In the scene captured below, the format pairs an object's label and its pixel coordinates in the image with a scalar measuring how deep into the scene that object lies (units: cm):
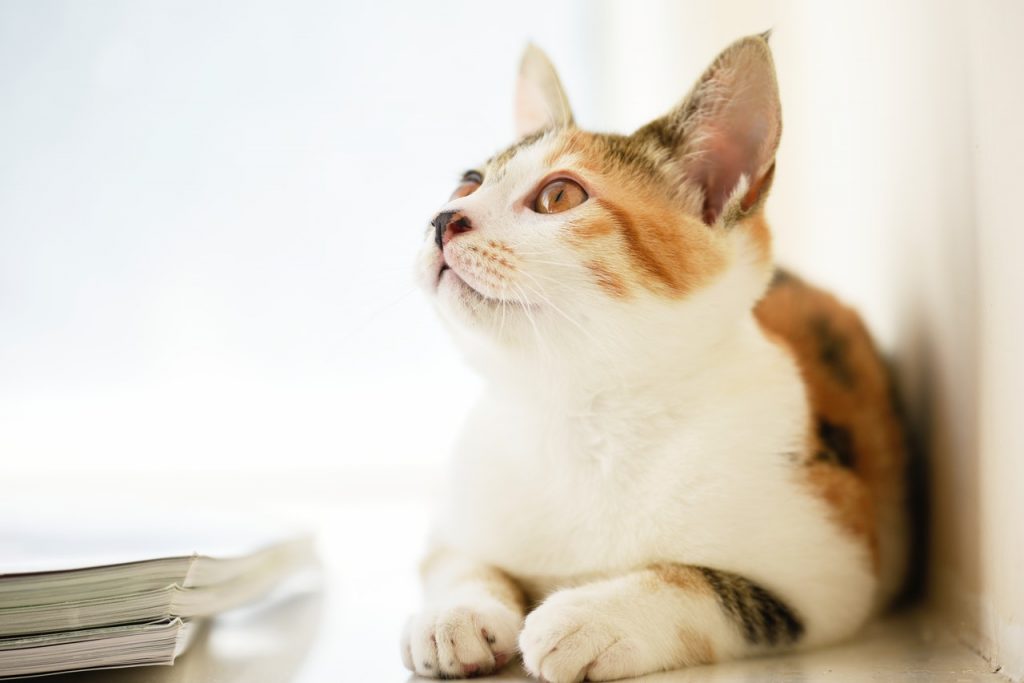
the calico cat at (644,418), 44
